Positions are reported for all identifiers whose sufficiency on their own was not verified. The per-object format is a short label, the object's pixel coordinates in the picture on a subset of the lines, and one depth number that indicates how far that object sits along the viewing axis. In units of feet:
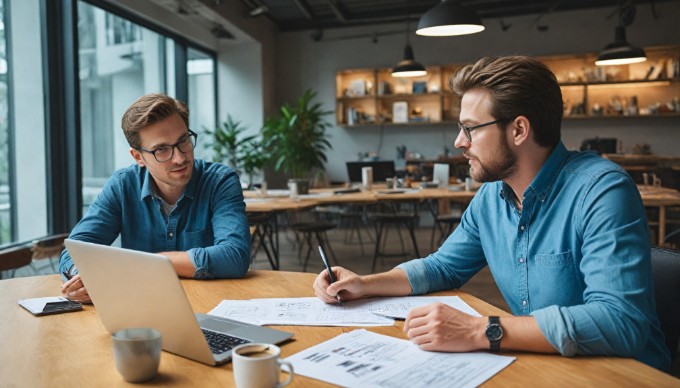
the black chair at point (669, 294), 4.67
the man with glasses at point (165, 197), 6.53
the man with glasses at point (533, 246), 3.78
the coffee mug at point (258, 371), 3.00
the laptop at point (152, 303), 3.39
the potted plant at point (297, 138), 27.43
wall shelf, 27.94
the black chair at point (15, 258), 9.34
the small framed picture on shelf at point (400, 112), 30.89
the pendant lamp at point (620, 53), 18.47
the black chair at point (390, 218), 18.40
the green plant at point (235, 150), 27.30
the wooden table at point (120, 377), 3.38
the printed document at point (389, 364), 3.33
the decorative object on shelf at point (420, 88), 30.37
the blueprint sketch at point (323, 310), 4.53
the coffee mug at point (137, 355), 3.33
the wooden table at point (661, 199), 14.19
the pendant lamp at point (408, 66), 21.45
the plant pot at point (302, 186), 17.43
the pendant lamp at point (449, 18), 13.78
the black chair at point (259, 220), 16.15
